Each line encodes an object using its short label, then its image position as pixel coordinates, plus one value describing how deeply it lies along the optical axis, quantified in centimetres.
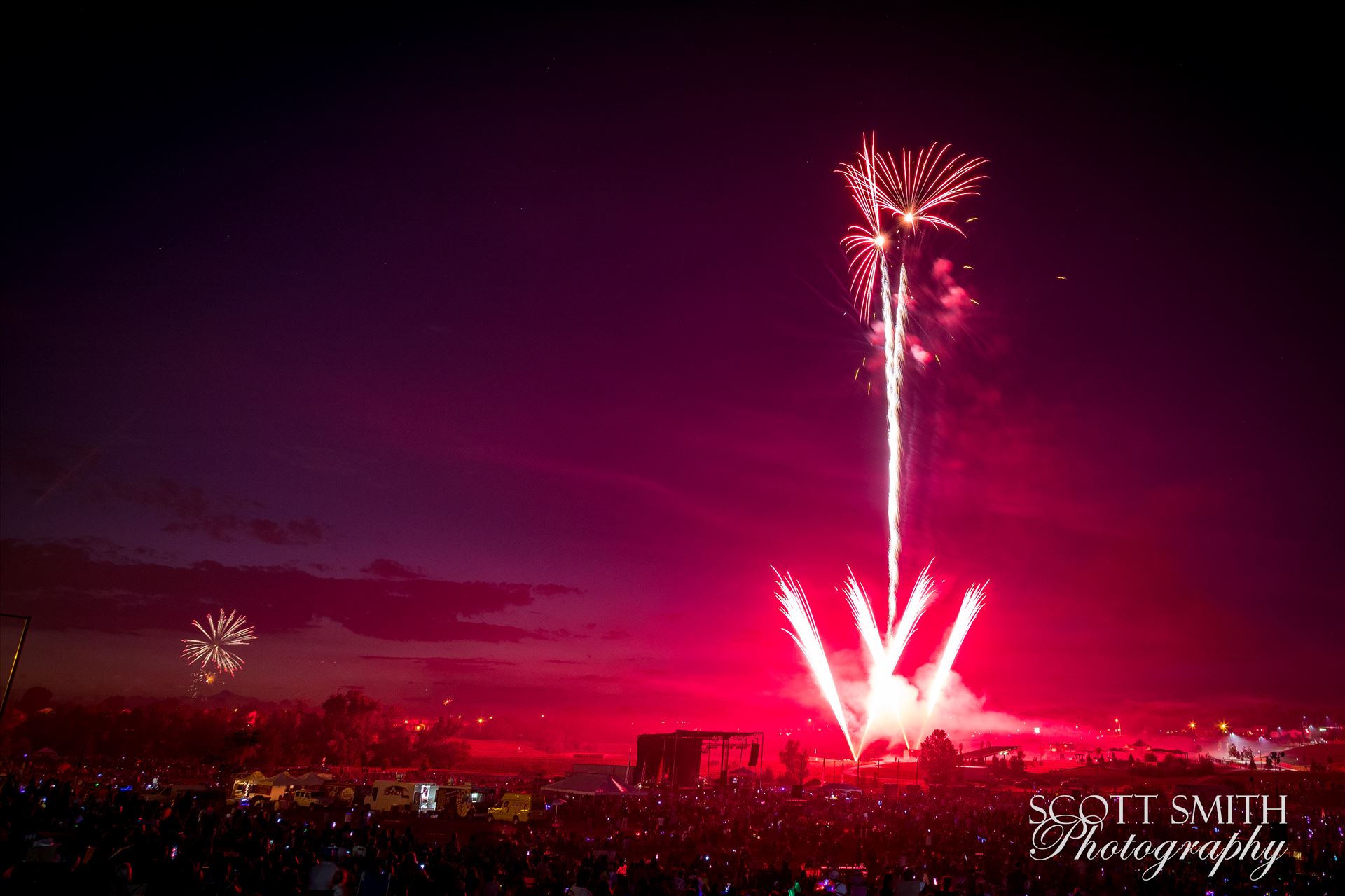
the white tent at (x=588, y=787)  3222
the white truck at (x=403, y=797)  3275
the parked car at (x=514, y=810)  2980
